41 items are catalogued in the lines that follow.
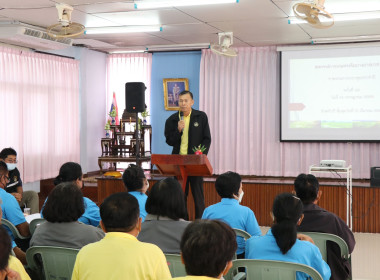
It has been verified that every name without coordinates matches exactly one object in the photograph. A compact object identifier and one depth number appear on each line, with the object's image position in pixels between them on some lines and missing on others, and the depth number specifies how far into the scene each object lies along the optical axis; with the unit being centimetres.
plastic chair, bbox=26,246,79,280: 279
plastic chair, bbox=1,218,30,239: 357
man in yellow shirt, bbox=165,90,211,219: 596
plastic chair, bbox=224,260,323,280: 240
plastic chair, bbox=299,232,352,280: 319
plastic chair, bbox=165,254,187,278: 268
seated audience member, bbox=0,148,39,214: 611
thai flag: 1000
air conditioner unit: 681
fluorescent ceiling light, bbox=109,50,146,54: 990
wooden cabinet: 939
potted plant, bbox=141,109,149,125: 972
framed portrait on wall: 961
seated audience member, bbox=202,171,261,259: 355
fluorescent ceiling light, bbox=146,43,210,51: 897
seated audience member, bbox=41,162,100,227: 415
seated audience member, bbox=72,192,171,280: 212
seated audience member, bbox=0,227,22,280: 173
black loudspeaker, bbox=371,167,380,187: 704
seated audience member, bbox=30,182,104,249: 293
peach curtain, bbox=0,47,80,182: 781
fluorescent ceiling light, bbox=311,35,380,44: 802
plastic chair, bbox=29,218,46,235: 371
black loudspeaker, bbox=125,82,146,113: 833
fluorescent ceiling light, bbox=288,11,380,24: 633
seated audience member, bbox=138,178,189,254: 283
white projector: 705
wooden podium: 531
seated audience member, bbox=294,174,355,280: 333
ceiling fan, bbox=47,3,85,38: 552
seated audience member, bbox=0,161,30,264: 375
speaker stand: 820
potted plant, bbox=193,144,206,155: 552
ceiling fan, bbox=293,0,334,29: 425
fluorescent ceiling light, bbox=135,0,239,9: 558
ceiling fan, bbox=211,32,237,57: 755
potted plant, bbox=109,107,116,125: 977
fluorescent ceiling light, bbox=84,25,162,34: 722
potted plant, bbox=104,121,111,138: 975
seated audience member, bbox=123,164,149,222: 404
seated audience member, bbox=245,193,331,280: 258
